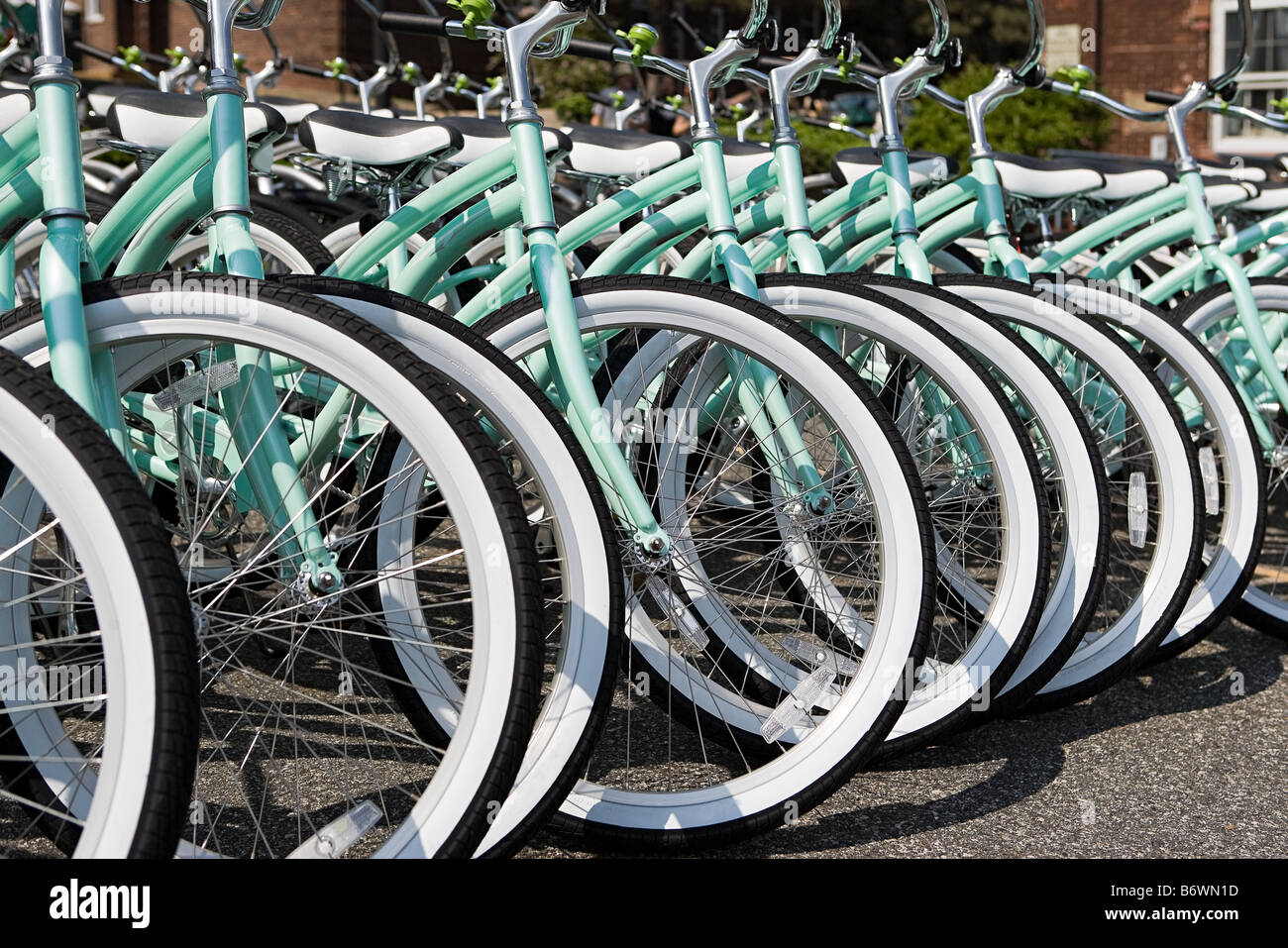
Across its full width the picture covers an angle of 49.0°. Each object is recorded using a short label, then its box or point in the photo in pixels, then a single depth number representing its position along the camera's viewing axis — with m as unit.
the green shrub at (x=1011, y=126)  12.79
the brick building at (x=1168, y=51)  15.46
